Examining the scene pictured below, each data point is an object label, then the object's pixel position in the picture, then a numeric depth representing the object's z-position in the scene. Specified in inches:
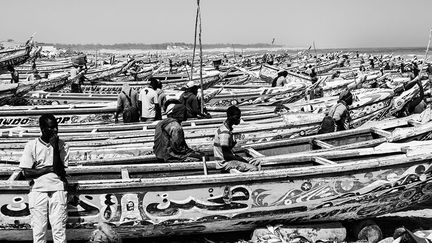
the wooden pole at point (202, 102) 455.5
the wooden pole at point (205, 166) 267.7
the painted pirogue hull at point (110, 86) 776.3
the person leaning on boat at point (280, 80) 695.1
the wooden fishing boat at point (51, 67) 1331.0
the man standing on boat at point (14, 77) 776.9
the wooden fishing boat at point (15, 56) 960.9
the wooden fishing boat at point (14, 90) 603.6
